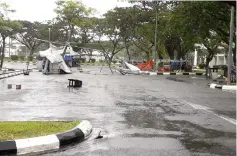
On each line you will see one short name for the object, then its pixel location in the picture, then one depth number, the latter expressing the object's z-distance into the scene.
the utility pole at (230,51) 19.95
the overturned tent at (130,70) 35.97
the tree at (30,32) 74.56
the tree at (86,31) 62.50
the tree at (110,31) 52.07
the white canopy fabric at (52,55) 30.33
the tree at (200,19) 26.09
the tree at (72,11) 62.69
